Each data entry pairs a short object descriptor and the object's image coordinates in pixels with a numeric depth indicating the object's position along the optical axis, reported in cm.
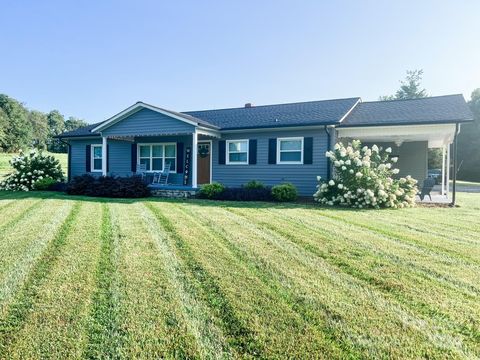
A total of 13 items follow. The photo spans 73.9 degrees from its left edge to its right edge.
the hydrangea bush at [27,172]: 1459
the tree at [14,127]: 4491
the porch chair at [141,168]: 1542
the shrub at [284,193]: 1111
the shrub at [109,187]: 1184
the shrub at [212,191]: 1183
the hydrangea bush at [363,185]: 978
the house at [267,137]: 1194
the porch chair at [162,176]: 1502
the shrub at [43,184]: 1438
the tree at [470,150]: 3297
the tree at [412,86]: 3800
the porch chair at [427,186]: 1161
